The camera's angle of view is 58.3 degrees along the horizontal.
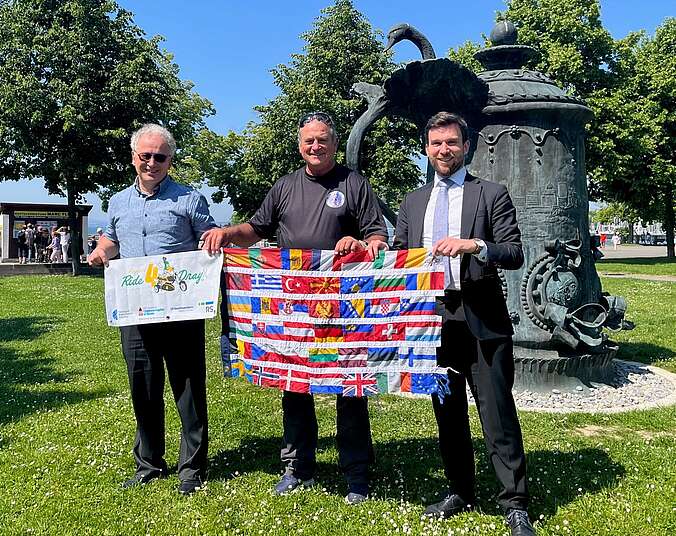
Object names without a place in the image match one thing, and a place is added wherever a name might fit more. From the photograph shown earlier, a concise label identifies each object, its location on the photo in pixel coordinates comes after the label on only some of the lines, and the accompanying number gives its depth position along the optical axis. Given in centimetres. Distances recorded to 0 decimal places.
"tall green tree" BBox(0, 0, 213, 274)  2294
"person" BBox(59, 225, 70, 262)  2950
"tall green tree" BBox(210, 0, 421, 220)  3106
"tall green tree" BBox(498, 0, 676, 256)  2730
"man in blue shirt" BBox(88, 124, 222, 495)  412
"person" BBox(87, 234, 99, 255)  3331
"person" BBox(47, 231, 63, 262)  2978
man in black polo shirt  389
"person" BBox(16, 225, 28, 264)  3047
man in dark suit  347
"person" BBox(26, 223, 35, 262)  2995
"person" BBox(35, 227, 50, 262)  3119
